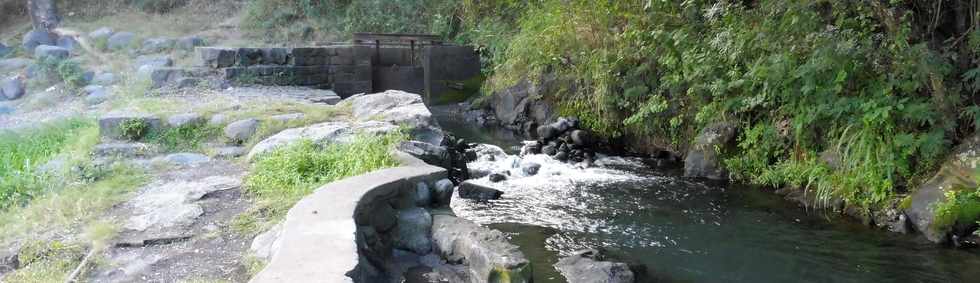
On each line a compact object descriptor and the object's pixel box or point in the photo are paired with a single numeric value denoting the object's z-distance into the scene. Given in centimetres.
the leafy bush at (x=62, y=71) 1103
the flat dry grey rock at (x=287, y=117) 666
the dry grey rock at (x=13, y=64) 1237
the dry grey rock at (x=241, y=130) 644
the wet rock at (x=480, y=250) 387
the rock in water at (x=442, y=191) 480
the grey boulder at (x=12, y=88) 1121
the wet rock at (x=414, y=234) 441
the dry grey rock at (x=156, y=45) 1293
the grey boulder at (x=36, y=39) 1357
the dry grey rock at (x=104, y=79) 1082
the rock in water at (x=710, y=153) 811
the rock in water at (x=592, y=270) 478
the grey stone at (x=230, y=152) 594
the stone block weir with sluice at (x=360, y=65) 1139
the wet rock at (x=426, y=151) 575
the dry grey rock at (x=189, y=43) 1305
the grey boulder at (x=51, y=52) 1205
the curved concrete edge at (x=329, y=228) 296
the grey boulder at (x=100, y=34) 1368
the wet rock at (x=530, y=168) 841
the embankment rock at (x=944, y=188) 564
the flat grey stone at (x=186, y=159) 568
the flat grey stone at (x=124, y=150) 593
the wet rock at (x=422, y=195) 469
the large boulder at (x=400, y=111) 668
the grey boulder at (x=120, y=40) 1335
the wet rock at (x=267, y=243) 349
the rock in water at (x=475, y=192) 708
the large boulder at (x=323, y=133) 574
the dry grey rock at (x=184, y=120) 667
